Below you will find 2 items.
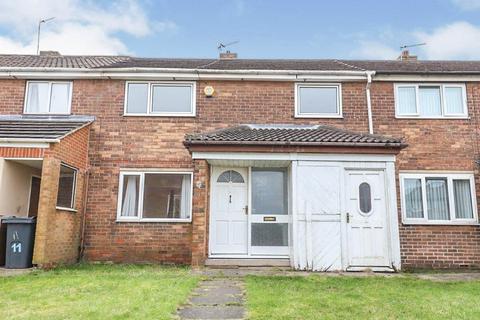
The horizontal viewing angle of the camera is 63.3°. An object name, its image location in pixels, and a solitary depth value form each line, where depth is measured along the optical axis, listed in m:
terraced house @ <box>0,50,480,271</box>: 8.77
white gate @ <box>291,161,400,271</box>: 8.55
